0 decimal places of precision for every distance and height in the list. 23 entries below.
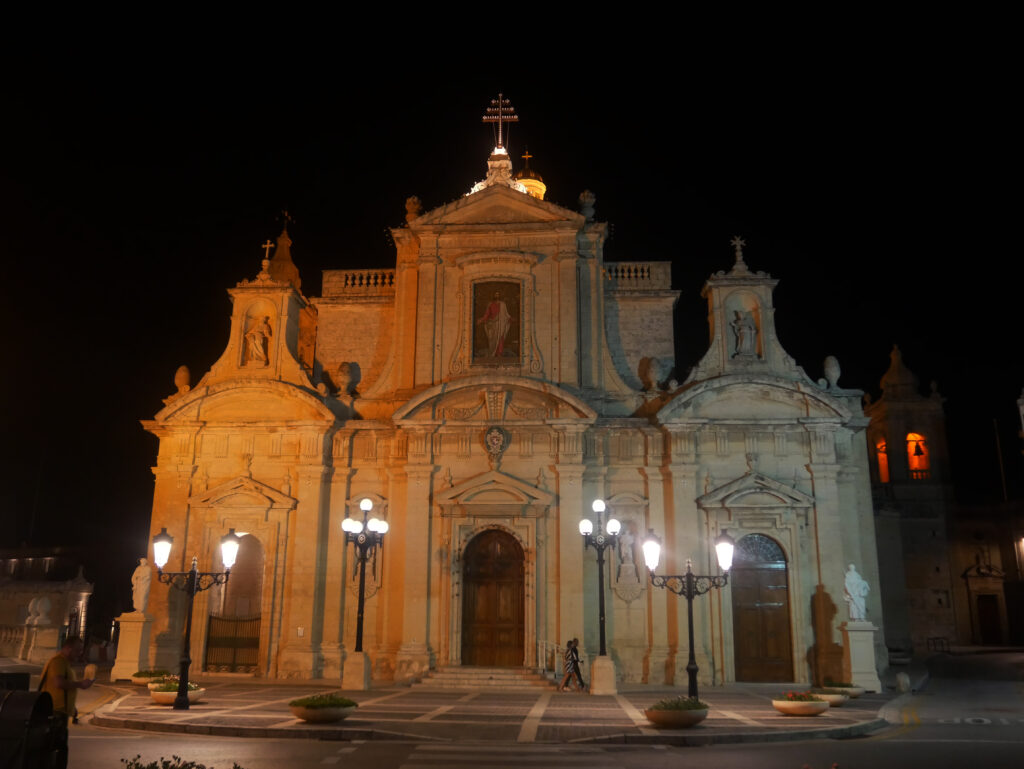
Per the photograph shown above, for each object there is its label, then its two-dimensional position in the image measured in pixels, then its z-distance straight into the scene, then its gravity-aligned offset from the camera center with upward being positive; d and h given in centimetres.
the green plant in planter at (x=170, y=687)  1900 -149
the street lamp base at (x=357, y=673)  2295 -140
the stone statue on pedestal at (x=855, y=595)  2416 +71
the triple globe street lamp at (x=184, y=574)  1858 +104
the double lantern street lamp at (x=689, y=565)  1867 +123
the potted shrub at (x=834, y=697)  1973 -163
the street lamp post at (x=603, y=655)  2205 -86
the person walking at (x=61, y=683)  1052 -79
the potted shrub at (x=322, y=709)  1591 -160
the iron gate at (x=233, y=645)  2684 -85
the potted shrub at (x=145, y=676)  2202 -148
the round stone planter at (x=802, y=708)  1769 -168
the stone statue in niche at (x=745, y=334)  2791 +878
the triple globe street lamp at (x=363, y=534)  2206 +206
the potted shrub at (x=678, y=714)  1578 -161
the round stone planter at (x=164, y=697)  1875 -168
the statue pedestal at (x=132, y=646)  2514 -86
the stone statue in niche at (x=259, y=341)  2917 +879
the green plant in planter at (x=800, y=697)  1783 -149
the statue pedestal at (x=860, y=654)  2367 -83
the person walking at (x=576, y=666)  2314 -118
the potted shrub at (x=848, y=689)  2147 -163
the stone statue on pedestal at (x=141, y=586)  2584 +83
